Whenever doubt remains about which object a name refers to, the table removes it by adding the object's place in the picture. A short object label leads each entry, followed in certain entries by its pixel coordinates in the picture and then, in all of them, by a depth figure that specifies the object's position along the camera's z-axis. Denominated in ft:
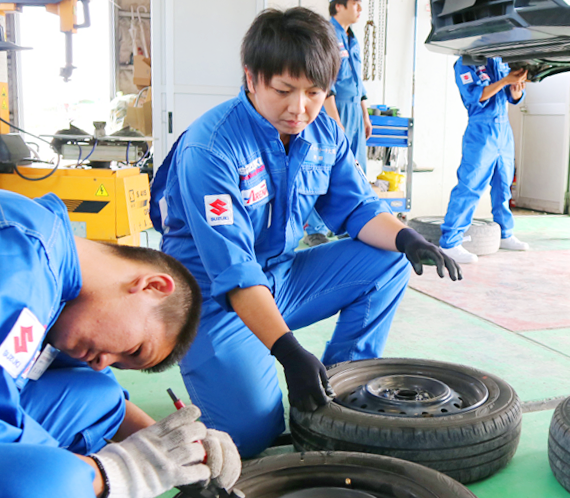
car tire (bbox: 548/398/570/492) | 4.13
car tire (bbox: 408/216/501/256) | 13.54
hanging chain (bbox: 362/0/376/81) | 16.68
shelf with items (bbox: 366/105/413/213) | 15.06
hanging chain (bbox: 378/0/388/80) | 16.98
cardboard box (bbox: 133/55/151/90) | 23.32
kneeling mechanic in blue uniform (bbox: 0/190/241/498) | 2.40
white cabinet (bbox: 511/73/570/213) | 19.81
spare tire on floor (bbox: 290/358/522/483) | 4.04
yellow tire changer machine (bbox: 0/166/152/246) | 9.15
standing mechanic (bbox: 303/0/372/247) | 13.00
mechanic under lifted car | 12.59
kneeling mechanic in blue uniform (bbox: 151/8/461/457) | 4.54
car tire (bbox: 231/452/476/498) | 3.60
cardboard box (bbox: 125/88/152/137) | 19.29
